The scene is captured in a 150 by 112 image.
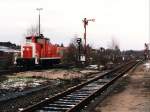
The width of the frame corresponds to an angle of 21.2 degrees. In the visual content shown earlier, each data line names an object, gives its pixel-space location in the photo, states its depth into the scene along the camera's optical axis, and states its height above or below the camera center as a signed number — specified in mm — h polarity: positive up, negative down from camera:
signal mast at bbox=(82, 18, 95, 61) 51756 +4772
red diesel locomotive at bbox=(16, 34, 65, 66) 35000 +693
